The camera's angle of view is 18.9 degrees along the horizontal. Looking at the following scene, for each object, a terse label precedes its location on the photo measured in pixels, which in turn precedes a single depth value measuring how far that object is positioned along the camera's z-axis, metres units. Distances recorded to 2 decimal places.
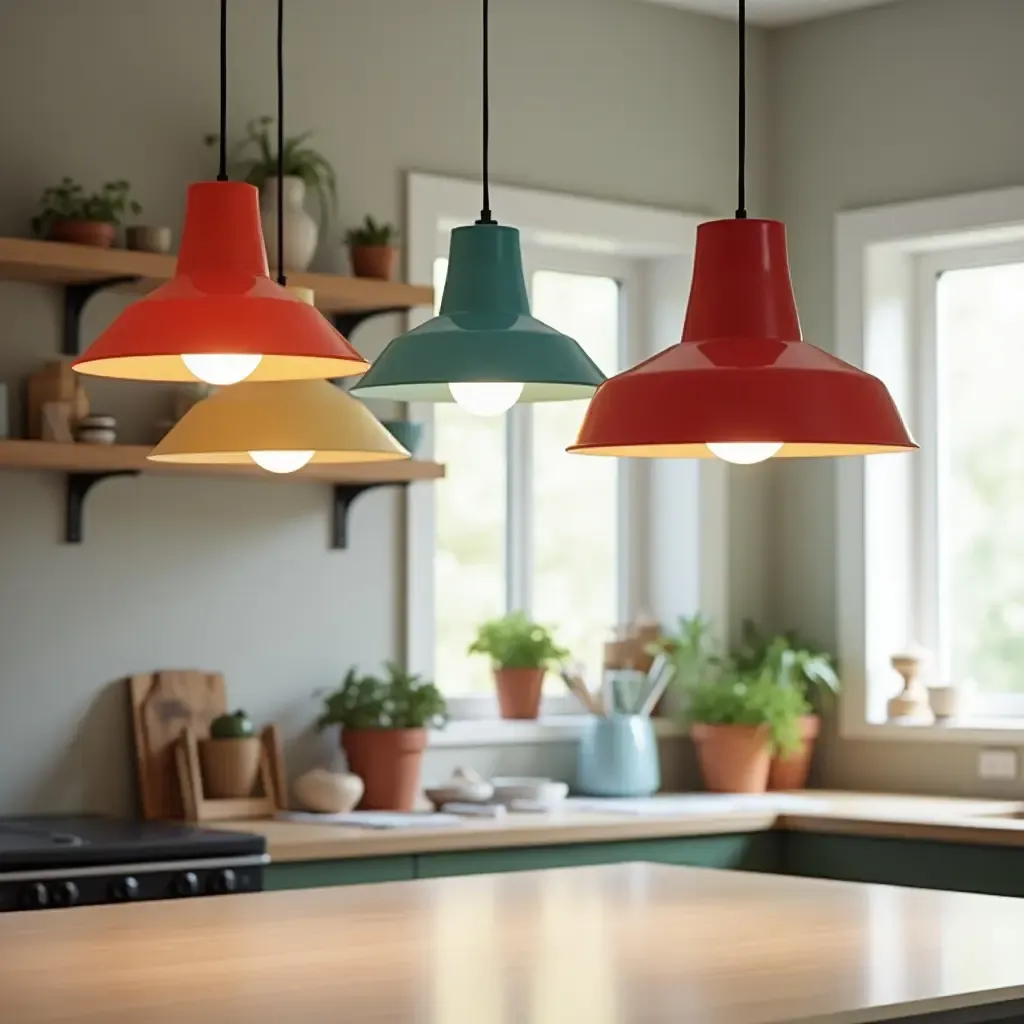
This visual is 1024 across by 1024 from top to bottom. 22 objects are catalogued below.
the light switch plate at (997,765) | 8.01
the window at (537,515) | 8.40
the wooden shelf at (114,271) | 6.51
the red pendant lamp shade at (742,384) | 3.40
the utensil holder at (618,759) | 8.08
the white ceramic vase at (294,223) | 7.18
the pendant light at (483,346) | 4.22
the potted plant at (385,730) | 7.33
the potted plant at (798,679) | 8.50
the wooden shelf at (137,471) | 6.51
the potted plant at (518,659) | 8.20
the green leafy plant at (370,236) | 7.42
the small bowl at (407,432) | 6.82
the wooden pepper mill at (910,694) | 8.36
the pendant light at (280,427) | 4.55
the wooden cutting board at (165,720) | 6.97
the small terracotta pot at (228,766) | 6.95
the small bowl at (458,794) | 7.36
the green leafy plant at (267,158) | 7.24
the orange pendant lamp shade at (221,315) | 3.75
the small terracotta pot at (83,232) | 6.68
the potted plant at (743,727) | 8.31
